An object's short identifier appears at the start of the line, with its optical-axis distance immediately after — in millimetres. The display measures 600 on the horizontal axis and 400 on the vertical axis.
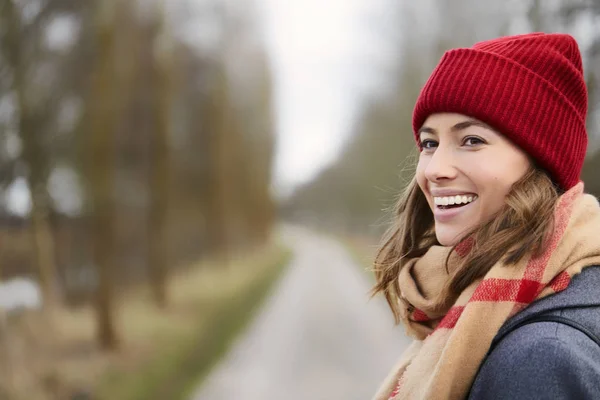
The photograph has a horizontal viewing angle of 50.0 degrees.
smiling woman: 1253
